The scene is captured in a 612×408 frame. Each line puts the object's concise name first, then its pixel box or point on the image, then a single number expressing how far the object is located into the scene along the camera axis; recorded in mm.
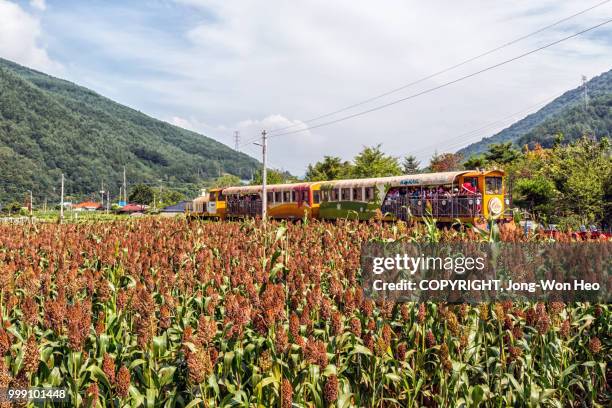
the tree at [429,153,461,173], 69688
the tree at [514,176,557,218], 34459
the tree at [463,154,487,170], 64812
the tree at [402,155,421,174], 73875
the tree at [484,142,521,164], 70938
